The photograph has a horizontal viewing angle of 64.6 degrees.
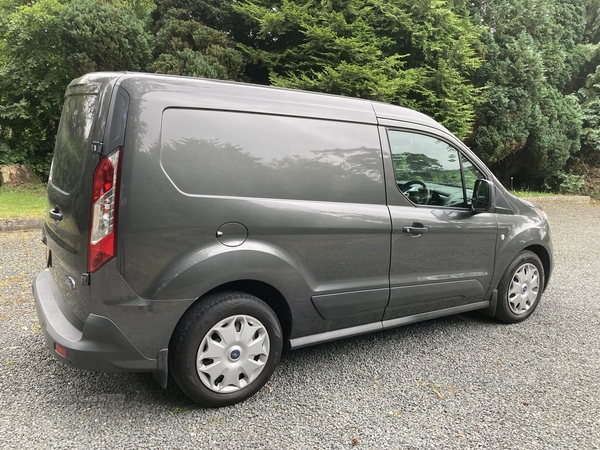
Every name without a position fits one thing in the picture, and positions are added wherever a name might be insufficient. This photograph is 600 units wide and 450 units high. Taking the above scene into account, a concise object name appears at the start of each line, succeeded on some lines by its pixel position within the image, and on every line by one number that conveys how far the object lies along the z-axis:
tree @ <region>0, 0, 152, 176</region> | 10.21
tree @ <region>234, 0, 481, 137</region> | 10.34
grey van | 2.39
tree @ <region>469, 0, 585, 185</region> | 13.69
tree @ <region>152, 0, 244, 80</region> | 10.32
